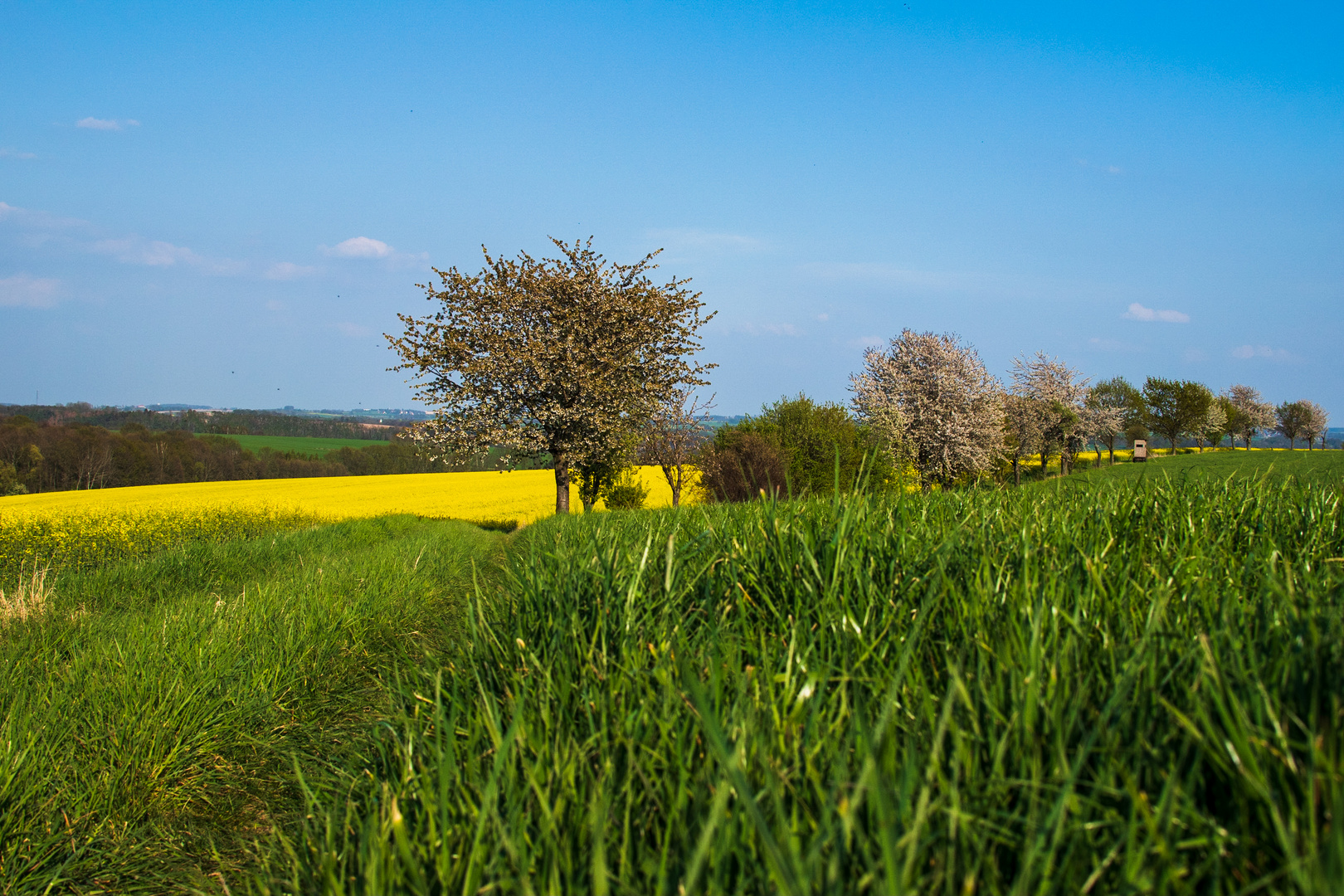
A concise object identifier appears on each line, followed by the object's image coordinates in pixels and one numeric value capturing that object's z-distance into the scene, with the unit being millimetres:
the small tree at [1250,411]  92562
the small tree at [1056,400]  54344
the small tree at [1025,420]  52344
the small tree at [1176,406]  73062
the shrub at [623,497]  30062
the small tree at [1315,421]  97125
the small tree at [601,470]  25203
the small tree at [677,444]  29688
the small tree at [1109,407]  60812
